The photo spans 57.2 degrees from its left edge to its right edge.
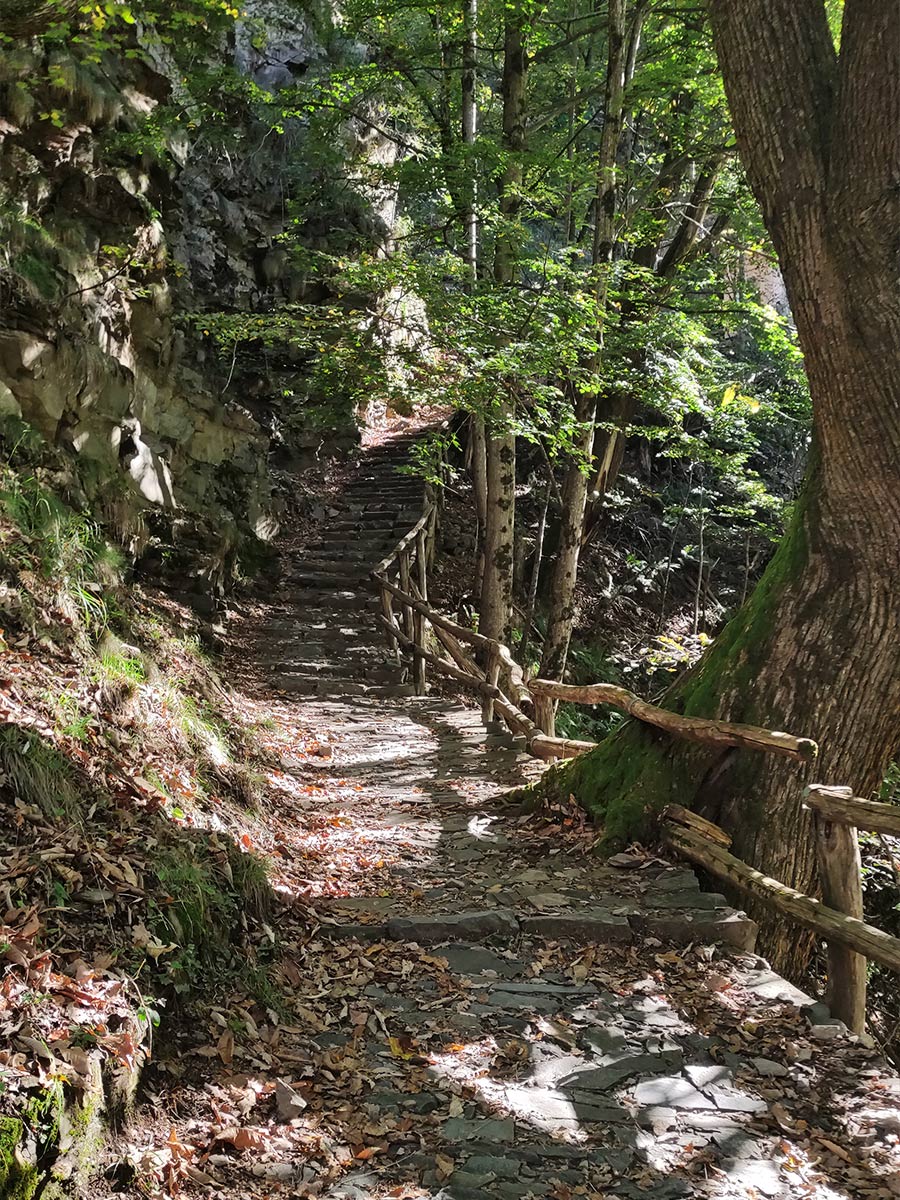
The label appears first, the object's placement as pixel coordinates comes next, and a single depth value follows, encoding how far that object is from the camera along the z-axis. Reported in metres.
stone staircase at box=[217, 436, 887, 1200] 2.54
